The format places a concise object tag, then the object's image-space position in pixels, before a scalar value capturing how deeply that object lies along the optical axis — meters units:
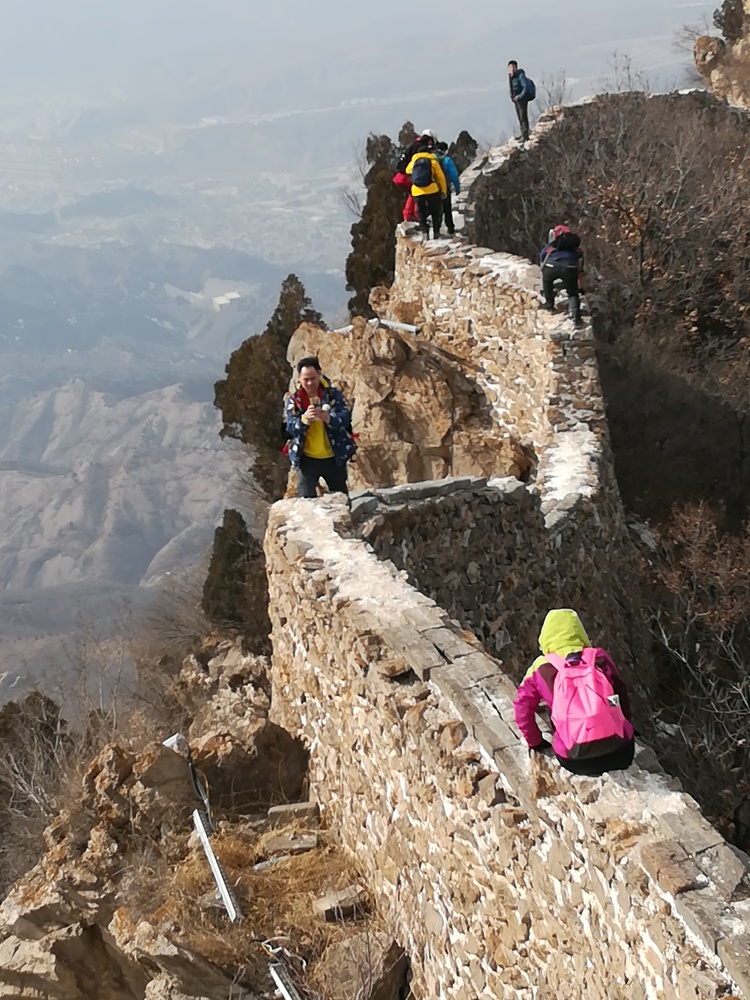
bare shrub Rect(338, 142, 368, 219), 35.08
